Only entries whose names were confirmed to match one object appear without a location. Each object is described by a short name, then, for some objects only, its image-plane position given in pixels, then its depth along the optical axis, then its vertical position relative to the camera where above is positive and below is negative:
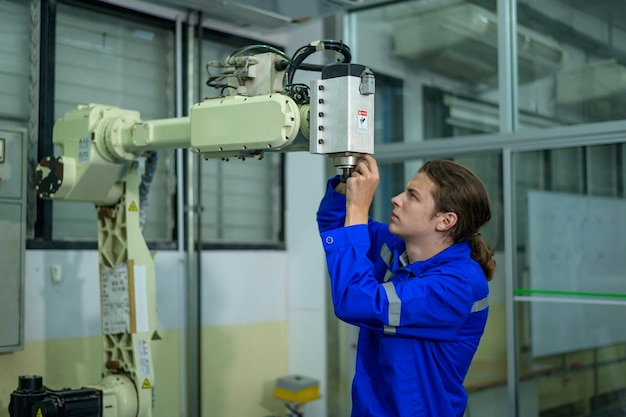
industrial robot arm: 2.09 +0.31
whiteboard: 3.47 -0.10
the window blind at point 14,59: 3.33 +0.84
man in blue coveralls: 2.06 -0.12
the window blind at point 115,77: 3.56 +0.85
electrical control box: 3.03 +0.05
